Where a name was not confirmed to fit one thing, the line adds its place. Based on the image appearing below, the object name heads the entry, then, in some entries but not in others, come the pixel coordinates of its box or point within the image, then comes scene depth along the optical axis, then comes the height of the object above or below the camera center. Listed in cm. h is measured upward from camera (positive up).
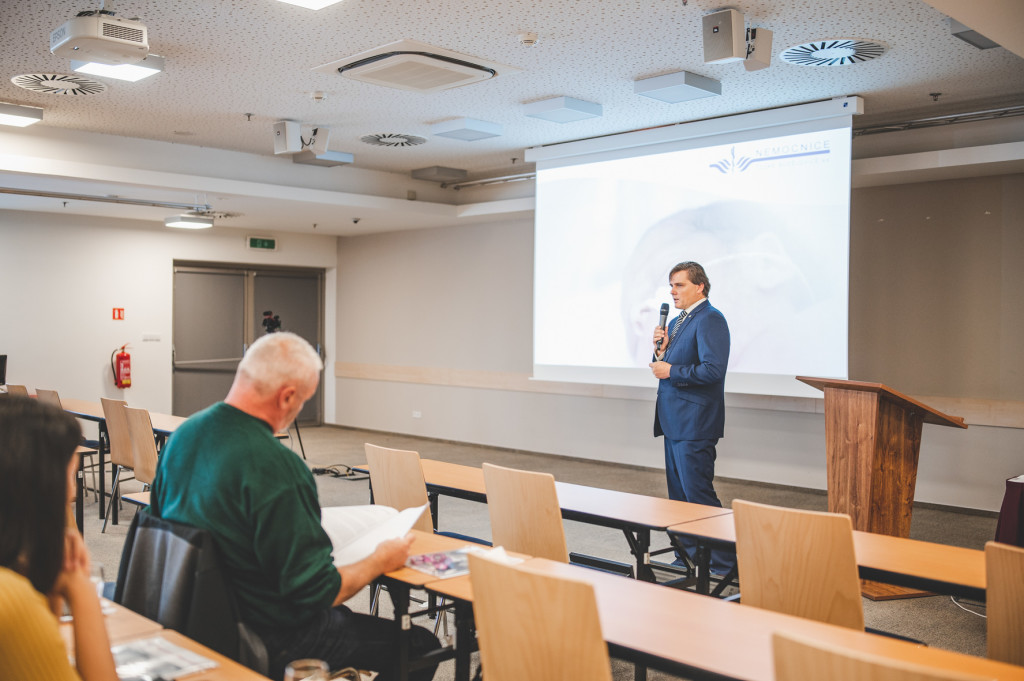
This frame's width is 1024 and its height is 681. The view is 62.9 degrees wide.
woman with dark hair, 117 -30
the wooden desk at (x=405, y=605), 251 -80
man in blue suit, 481 -29
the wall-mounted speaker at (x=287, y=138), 709 +170
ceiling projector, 409 +147
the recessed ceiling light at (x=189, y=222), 891 +124
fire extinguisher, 1003 -39
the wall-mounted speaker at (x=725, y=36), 447 +163
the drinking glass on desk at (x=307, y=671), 149 -60
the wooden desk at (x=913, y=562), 250 -72
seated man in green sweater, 208 -41
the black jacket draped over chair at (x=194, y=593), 204 -64
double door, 1094 +27
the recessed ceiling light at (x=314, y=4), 400 +161
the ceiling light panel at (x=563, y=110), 639 +179
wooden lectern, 423 -57
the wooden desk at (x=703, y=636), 186 -72
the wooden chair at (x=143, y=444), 555 -72
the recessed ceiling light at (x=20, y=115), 643 +171
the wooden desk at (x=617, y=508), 334 -71
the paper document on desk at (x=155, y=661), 173 -69
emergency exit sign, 1128 +128
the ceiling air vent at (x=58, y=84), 578 +178
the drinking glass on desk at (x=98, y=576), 186 -53
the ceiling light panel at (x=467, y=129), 712 +181
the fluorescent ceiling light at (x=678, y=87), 568 +174
